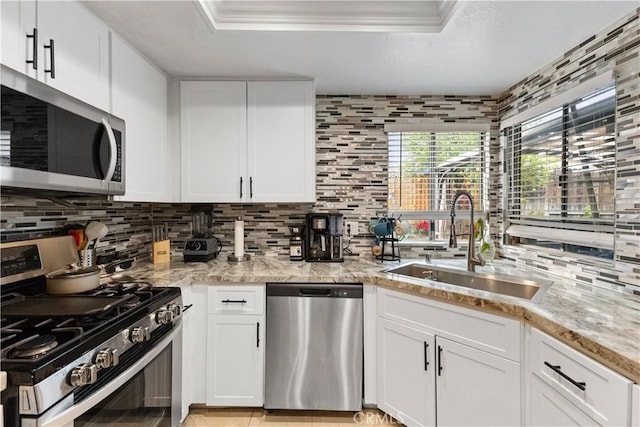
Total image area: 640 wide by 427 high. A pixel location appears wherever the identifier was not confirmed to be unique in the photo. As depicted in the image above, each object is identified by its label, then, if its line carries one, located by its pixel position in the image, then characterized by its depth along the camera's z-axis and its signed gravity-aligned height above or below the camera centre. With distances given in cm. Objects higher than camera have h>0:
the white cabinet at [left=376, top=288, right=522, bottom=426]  139 -74
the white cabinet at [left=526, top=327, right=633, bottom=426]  92 -57
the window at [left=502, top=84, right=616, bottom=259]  161 +21
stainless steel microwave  101 +25
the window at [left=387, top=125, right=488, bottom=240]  258 +28
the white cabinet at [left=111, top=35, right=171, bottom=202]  172 +55
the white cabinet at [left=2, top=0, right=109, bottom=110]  112 +65
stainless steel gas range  90 -45
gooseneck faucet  204 -27
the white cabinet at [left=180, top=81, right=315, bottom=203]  225 +49
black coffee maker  233 -19
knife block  224 -29
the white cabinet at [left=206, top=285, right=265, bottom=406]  191 -79
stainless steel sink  178 -41
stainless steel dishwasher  190 -79
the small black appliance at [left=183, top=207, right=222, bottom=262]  227 -21
